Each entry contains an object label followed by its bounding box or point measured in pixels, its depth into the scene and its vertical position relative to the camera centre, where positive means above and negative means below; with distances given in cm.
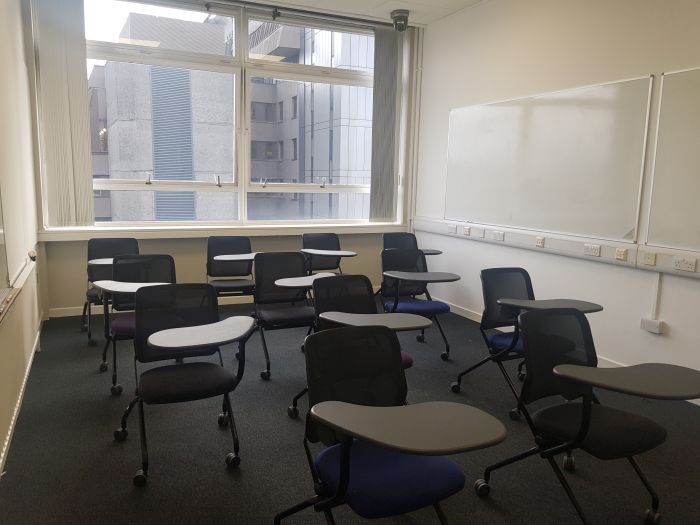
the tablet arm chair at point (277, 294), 391 -93
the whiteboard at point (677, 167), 347 +13
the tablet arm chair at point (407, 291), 432 -97
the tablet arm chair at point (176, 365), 256 -101
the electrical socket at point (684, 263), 347 -51
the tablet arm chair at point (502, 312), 339 -89
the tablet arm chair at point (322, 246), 565 -72
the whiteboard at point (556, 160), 391 +20
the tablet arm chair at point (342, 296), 318 -72
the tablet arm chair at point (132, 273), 379 -72
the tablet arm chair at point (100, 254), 442 -72
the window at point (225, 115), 543 +69
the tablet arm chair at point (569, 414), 211 -101
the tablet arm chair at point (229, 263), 515 -86
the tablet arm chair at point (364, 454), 170 -99
